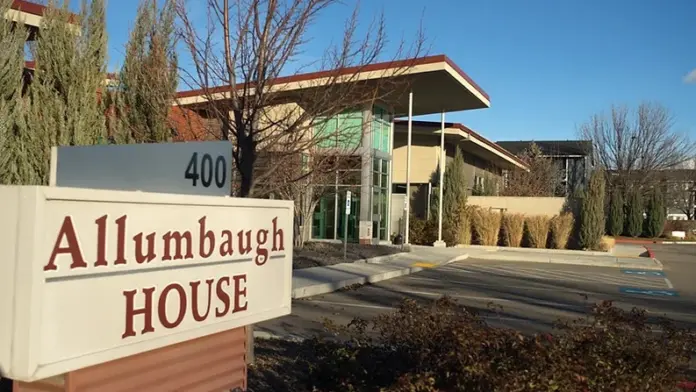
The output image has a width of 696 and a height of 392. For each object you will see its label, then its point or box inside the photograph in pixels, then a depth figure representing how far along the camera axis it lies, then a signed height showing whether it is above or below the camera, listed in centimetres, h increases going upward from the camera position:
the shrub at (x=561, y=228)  2981 -51
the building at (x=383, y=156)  2362 +229
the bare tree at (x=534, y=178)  4416 +295
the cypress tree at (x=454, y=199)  3045 +75
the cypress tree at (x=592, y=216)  2920 +8
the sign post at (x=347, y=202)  1772 +27
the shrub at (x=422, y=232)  2941 -86
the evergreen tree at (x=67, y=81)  865 +174
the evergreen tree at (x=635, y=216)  4772 +23
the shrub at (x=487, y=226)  3045 -50
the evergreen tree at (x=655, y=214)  4741 +42
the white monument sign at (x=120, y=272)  224 -28
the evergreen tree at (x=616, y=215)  4709 +25
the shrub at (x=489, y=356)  361 -93
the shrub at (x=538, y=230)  3009 -63
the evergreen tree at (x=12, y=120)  854 +112
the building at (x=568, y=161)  5816 +567
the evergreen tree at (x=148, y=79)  711 +154
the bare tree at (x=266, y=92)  561 +113
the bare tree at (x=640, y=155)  5156 +524
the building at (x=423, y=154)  3191 +319
